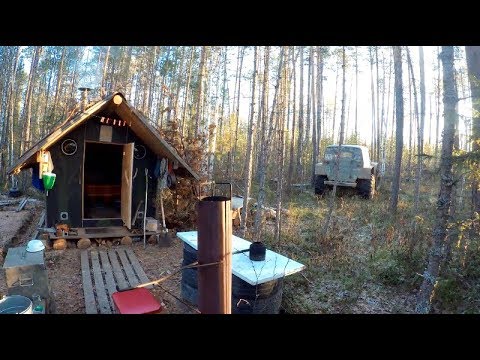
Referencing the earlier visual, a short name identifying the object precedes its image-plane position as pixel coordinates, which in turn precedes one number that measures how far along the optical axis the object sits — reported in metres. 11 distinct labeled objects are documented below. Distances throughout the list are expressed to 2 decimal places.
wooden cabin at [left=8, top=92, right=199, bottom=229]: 8.23
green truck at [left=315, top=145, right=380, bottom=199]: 14.33
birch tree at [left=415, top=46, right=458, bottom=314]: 4.69
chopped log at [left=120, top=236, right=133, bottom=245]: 9.24
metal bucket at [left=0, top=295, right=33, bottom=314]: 3.77
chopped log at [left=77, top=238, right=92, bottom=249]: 8.70
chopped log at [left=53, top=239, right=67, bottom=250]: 8.42
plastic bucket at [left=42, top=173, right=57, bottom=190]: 8.09
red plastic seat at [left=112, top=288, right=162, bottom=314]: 4.16
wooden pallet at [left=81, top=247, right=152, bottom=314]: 5.76
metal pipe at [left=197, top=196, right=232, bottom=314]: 1.72
